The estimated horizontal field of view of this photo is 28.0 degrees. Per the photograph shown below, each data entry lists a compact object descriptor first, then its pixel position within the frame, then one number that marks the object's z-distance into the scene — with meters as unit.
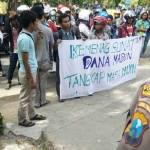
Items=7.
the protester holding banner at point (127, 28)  8.62
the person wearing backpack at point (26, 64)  3.93
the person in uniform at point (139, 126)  1.29
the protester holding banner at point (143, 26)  9.79
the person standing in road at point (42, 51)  4.63
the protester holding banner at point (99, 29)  5.61
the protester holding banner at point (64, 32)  5.15
